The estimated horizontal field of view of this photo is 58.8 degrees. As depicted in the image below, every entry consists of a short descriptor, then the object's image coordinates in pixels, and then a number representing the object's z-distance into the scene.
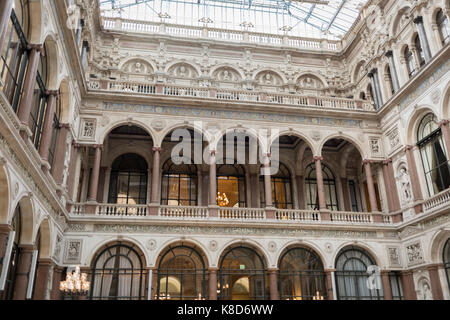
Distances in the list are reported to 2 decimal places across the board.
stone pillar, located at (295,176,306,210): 22.11
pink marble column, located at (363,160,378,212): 19.19
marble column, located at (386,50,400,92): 19.40
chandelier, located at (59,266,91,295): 13.51
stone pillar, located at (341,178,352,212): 22.58
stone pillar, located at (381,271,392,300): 17.30
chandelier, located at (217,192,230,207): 21.79
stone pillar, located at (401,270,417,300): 17.17
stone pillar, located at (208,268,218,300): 16.23
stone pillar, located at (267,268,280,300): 16.62
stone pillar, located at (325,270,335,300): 17.11
